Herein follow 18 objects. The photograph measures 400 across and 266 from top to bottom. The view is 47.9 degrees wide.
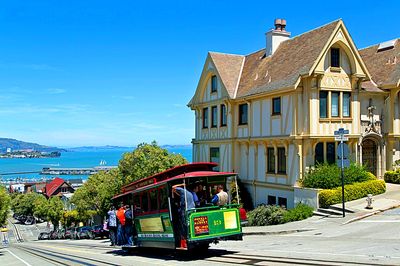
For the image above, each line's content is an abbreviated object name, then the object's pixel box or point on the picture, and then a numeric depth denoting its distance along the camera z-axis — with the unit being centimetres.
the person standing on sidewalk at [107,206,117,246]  1936
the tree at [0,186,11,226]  3022
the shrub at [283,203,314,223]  2462
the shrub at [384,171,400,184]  3050
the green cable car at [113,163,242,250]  1302
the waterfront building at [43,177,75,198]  12000
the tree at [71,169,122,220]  5201
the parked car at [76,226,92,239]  3816
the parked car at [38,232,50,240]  5912
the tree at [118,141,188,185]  3706
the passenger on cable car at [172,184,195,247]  1306
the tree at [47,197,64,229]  7681
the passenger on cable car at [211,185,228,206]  1363
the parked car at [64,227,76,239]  4322
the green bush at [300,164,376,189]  2584
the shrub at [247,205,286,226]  2547
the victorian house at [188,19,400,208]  2805
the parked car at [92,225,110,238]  3435
